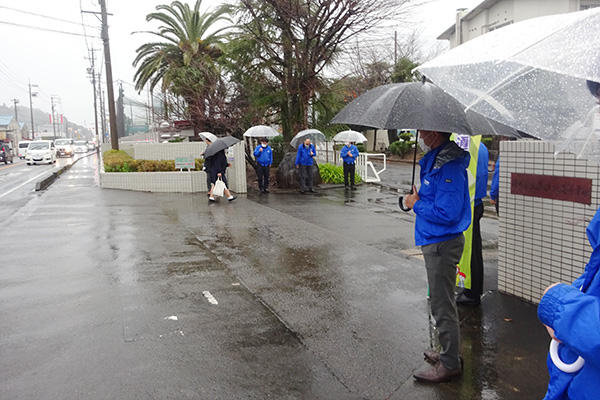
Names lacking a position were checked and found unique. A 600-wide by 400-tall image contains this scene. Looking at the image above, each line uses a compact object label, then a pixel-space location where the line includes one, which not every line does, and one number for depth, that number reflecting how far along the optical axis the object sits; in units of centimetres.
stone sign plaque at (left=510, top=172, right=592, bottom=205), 419
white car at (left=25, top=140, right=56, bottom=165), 3328
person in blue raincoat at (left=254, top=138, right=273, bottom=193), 1431
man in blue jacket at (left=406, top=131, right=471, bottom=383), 334
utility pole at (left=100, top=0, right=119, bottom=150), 2156
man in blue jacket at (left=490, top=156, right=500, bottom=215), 509
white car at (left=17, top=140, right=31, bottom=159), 4424
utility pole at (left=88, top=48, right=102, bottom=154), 5498
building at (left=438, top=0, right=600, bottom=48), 2384
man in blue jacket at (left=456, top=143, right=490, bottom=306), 482
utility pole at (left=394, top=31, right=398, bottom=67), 3434
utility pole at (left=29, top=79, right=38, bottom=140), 9351
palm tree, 2613
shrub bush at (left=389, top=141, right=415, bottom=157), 3017
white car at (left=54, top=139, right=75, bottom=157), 4524
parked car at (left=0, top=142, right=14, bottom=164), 3612
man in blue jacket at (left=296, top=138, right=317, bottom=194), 1419
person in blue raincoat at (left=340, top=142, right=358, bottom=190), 1560
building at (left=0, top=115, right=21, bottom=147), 7569
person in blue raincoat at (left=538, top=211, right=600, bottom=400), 152
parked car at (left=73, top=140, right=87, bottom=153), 5672
